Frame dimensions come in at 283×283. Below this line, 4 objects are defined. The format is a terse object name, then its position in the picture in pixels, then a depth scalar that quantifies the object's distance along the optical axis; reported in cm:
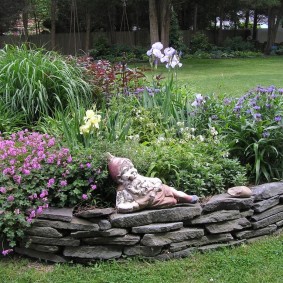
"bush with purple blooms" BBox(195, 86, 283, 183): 404
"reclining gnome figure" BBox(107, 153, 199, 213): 319
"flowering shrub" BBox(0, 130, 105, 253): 304
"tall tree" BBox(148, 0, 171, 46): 2252
